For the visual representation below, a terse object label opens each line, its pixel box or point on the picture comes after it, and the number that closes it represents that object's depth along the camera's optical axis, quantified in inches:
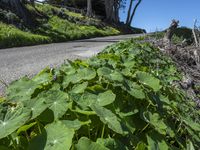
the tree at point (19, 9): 379.9
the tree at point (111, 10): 704.3
